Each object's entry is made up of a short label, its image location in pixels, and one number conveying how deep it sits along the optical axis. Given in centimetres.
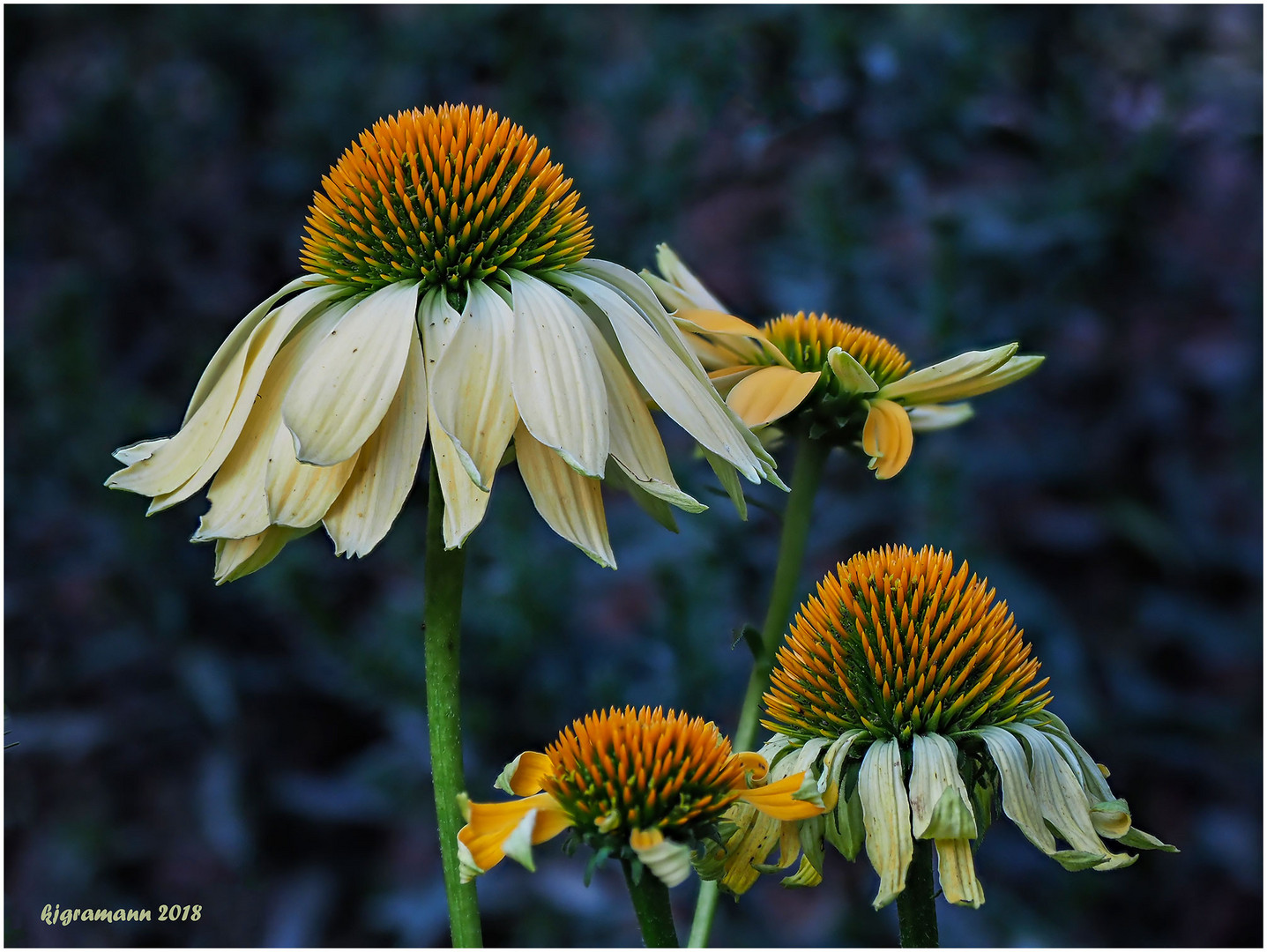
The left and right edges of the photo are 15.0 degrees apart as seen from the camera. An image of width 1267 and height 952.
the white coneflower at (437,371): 57
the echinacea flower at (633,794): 56
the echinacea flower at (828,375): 59
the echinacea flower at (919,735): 57
